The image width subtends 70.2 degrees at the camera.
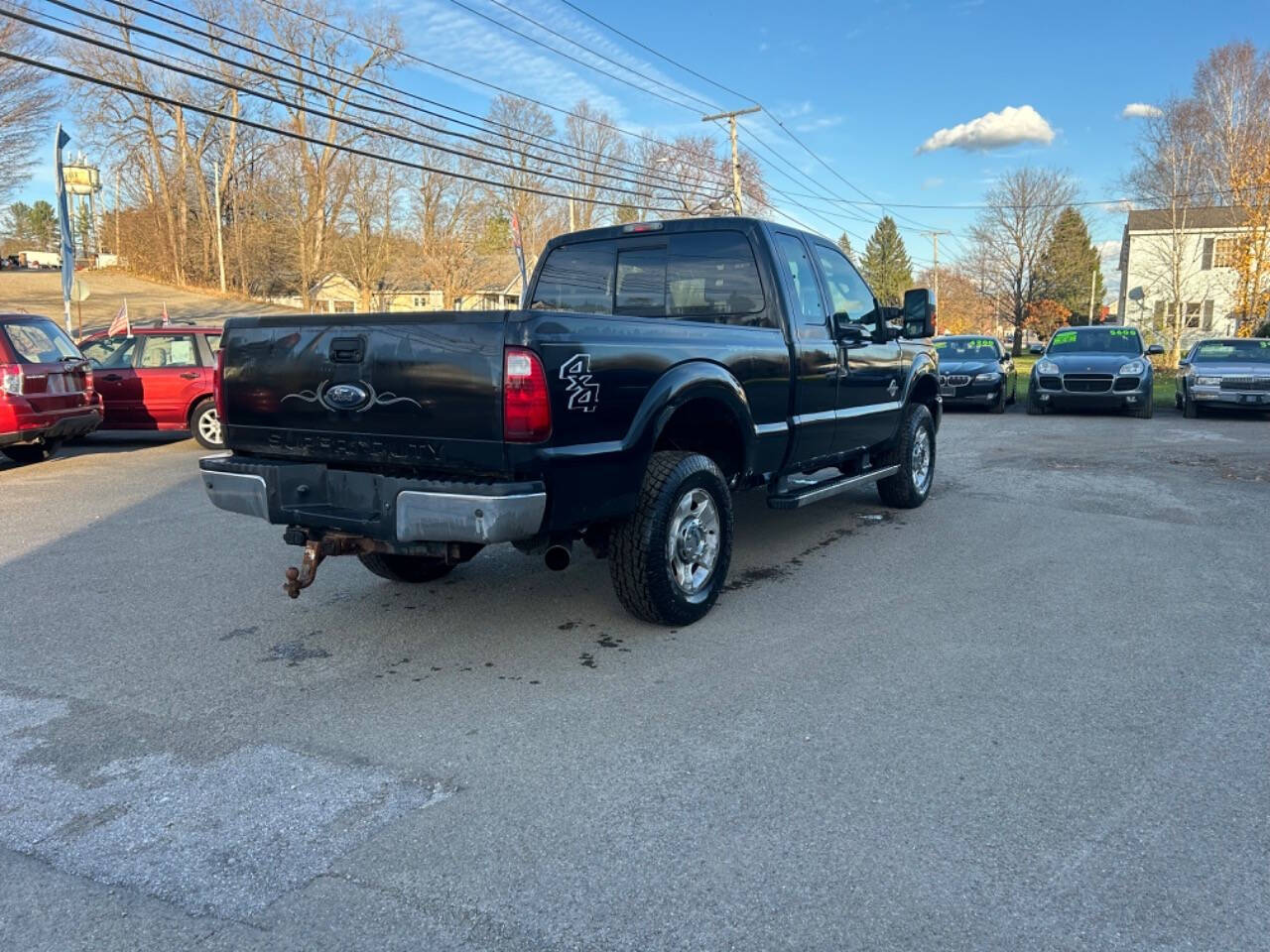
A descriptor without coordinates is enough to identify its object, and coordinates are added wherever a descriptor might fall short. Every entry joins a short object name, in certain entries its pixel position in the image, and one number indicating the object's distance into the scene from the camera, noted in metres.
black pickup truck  3.78
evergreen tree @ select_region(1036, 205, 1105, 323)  49.34
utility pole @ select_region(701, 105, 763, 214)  32.00
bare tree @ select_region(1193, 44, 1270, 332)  26.22
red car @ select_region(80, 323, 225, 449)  12.70
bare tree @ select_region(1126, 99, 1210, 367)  29.39
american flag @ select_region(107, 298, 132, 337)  13.23
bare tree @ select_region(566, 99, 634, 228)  49.72
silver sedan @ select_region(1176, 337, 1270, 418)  15.30
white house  32.12
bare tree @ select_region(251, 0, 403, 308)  47.12
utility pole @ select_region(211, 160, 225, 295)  49.91
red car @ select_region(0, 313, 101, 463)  9.90
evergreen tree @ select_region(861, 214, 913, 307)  82.88
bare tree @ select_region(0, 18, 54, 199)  25.11
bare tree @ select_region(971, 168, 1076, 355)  47.69
